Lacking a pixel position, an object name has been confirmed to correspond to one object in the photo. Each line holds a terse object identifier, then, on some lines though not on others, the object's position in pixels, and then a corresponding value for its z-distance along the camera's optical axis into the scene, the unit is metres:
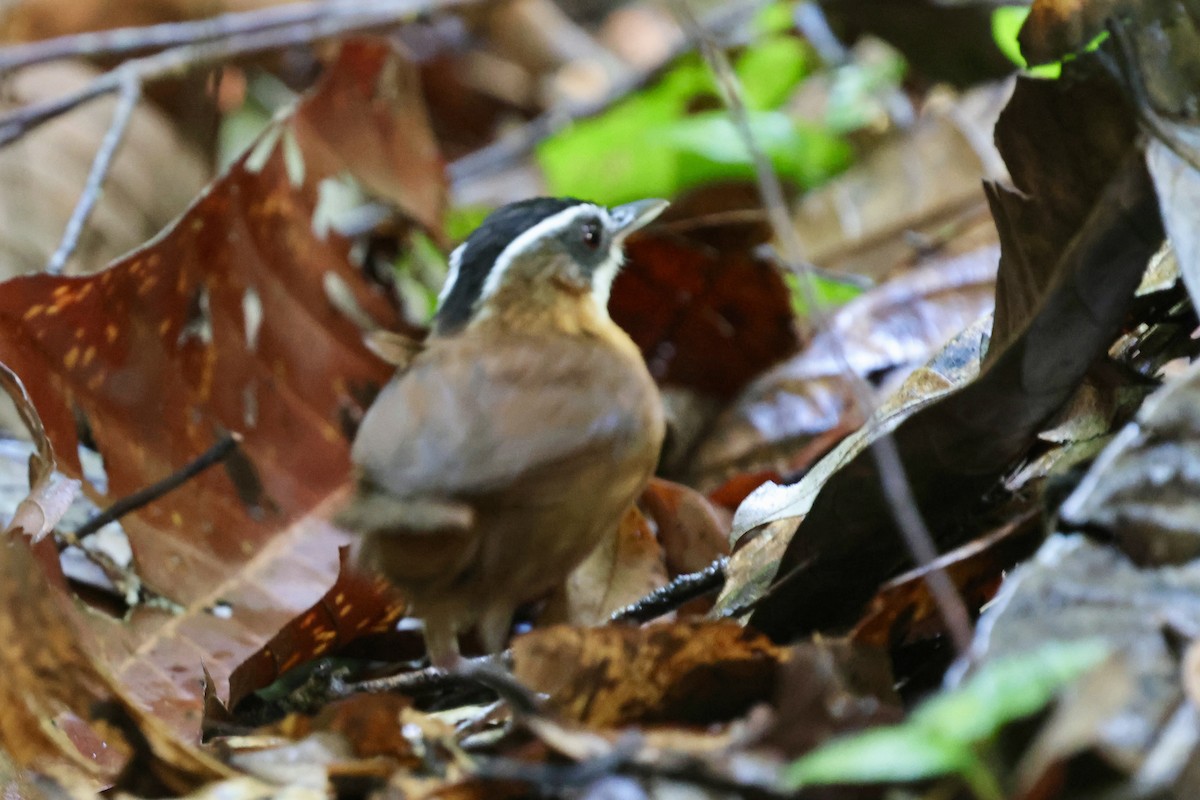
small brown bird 4.73
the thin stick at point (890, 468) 3.39
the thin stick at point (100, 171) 8.09
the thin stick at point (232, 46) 9.70
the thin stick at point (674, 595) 5.43
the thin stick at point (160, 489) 5.97
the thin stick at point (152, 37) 10.84
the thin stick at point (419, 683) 5.28
